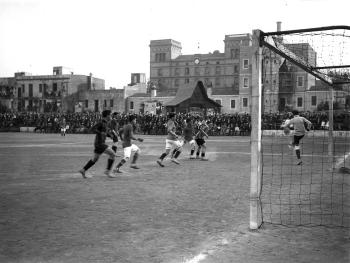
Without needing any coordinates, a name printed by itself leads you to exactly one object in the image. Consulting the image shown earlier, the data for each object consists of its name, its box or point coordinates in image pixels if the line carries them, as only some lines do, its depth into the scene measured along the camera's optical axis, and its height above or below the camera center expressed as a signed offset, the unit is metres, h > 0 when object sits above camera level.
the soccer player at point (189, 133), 15.27 -0.42
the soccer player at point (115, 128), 12.88 -0.26
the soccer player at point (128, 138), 11.25 -0.45
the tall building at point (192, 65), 81.75 +11.72
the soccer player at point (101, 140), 10.16 -0.46
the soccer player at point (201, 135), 15.02 -0.49
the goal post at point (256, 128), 5.53 -0.08
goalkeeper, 13.55 -0.21
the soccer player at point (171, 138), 12.80 -0.51
